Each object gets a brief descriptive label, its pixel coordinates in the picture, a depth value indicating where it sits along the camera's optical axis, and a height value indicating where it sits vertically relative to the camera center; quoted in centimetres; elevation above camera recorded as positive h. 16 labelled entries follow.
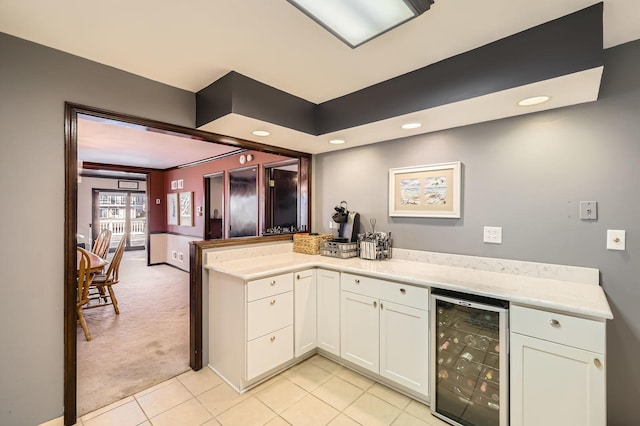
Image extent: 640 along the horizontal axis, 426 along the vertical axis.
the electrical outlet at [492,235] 212 -18
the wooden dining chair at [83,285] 302 -86
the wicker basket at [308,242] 295 -34
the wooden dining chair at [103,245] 438 -56
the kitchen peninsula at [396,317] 140 -72
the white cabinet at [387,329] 192 -89
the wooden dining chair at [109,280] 372 -95
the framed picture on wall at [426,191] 232 +18
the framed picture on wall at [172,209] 642 +3
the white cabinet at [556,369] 134 -81
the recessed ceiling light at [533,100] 172 +70
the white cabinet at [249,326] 209 -92
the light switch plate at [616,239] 167 -17
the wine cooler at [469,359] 160 -91
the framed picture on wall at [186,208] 599 +5
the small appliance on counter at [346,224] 291 -14
